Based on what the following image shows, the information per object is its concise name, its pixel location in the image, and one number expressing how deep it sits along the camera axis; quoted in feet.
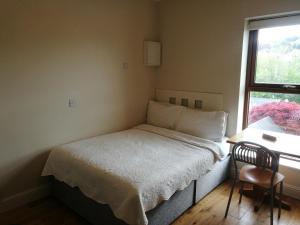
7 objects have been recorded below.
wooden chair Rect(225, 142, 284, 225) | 6.62
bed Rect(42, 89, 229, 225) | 5.80
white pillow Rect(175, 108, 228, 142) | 9.37
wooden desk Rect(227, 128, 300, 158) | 6.81
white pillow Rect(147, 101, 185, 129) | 10.68
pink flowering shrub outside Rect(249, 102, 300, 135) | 8.82
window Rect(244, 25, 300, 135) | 8.65
